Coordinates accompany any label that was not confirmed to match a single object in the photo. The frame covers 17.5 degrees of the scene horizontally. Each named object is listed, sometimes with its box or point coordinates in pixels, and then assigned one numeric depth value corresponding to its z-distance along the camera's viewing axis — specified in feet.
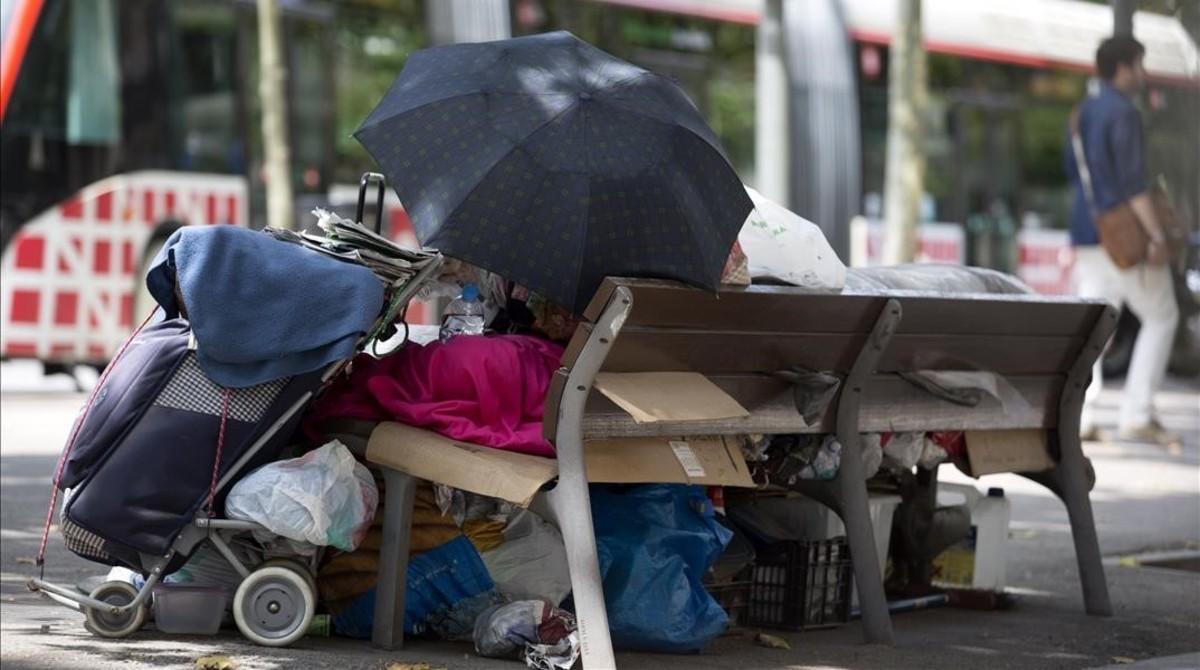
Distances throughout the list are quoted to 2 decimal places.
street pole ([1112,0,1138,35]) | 95.63
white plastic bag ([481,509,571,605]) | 35.05
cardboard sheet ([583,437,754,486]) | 34.01
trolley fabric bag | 31.89
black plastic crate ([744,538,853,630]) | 39.93
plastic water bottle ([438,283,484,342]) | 36.02
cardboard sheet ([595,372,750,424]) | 32.89
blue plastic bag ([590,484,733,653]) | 35.53
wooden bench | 32.44
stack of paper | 34.28
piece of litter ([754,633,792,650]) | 38.11
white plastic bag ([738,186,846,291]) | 37.04
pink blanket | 33.78
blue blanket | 32.37
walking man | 82.54
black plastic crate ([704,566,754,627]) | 39.26
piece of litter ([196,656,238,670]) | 30.92
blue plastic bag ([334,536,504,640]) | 34.98
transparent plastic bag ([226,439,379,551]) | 32.69
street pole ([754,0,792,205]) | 107.17
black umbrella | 32.74
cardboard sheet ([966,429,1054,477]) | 43.41
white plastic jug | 44.88
